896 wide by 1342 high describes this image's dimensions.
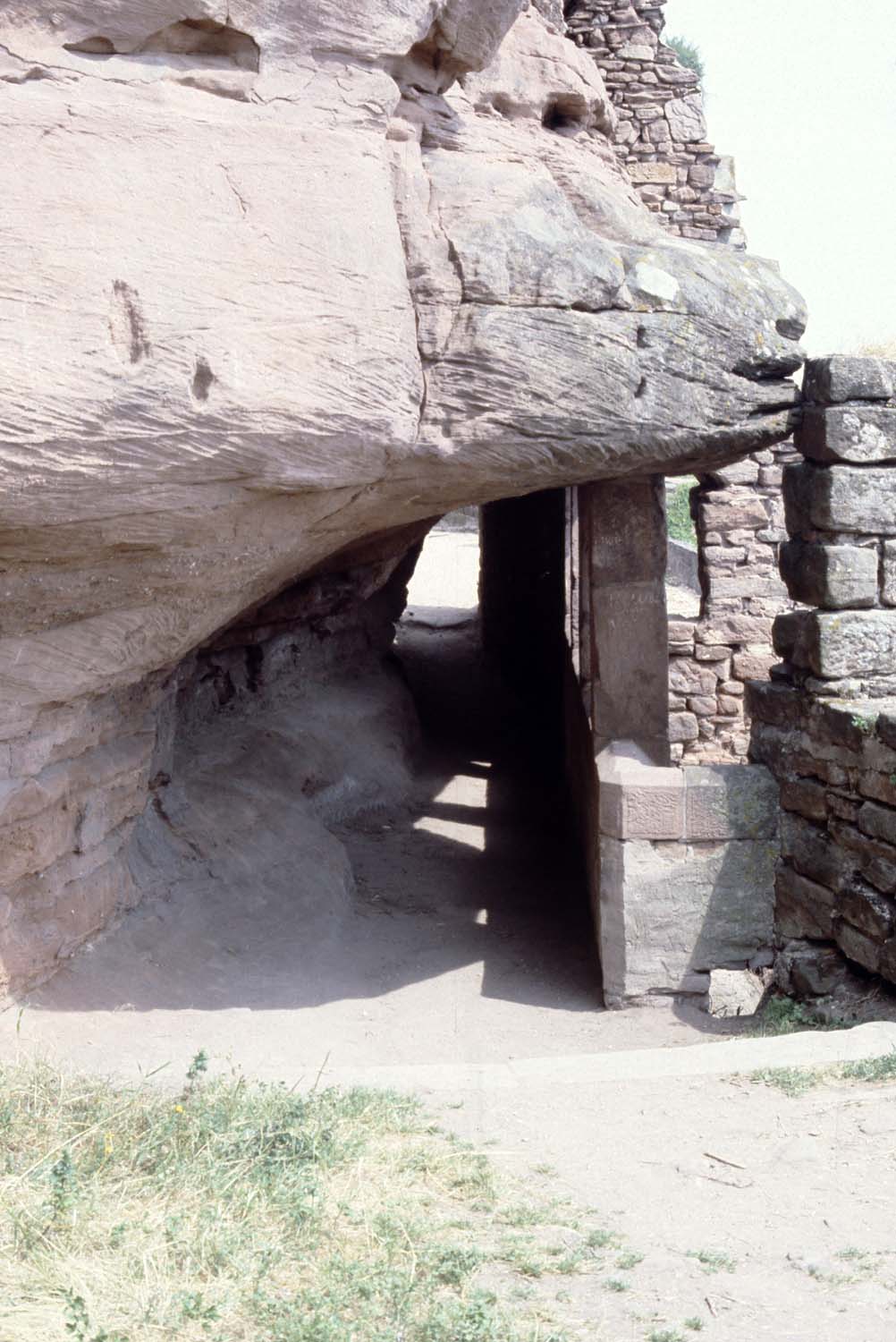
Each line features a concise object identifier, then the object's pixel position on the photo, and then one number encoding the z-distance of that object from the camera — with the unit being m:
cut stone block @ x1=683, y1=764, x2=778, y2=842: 5.76
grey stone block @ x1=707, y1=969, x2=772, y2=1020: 6.23
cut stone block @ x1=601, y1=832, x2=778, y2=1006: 5.74
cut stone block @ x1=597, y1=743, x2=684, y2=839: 5.71
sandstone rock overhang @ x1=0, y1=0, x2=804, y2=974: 4.01
